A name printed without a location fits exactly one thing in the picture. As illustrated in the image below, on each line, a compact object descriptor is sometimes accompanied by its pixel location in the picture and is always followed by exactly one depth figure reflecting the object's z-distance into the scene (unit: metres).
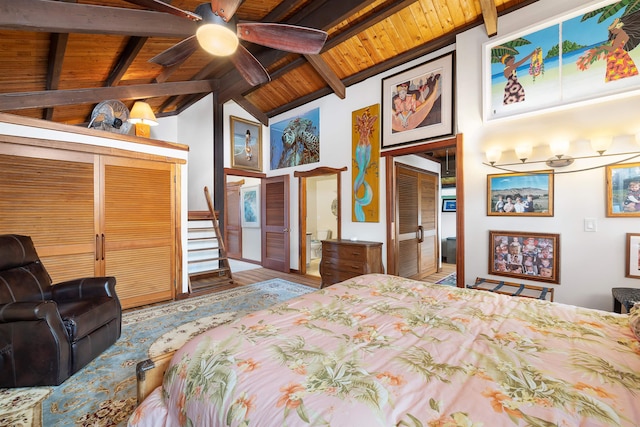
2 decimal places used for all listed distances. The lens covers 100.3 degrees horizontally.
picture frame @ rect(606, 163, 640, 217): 2.22
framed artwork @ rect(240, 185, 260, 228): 6.65
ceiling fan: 1.88
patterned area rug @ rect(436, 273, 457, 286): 4.74
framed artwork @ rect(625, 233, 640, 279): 2.22
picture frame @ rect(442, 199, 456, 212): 7.51
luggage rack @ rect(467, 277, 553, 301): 2.60
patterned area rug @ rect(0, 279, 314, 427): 1.61
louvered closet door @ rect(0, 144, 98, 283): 2.63
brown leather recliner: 1.84
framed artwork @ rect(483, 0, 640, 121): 2.23
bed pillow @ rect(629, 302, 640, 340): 1.12
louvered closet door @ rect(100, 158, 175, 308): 3.26
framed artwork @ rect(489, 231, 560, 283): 2.63
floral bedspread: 0.73
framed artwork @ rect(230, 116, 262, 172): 5.76
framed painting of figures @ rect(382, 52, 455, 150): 3.38
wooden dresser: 3.89
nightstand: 1.94
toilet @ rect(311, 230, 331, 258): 7.12
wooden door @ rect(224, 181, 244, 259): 7.29
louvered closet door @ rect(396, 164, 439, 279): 4.49
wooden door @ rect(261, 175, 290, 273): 5.66
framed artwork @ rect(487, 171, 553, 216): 2.65
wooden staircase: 4.70
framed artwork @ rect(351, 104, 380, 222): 4.18
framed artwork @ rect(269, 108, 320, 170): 5.09
